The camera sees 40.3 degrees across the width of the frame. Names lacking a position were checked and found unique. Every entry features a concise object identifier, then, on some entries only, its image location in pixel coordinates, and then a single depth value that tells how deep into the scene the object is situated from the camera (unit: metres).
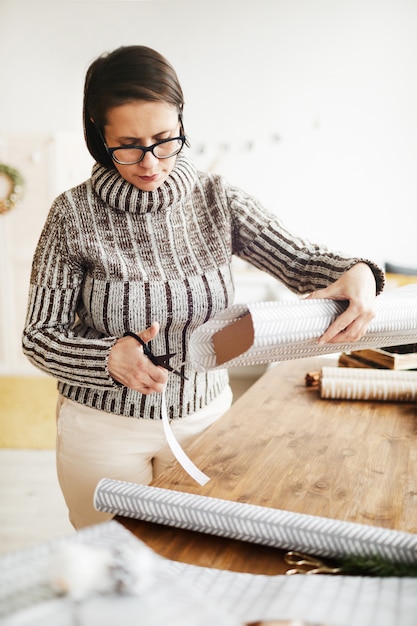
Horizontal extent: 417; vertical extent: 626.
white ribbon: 0.96
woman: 1.18
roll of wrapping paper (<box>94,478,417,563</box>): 0.72
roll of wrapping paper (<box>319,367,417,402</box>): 1.36
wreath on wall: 4.61
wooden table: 0.79
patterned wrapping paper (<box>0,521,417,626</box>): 0.49
